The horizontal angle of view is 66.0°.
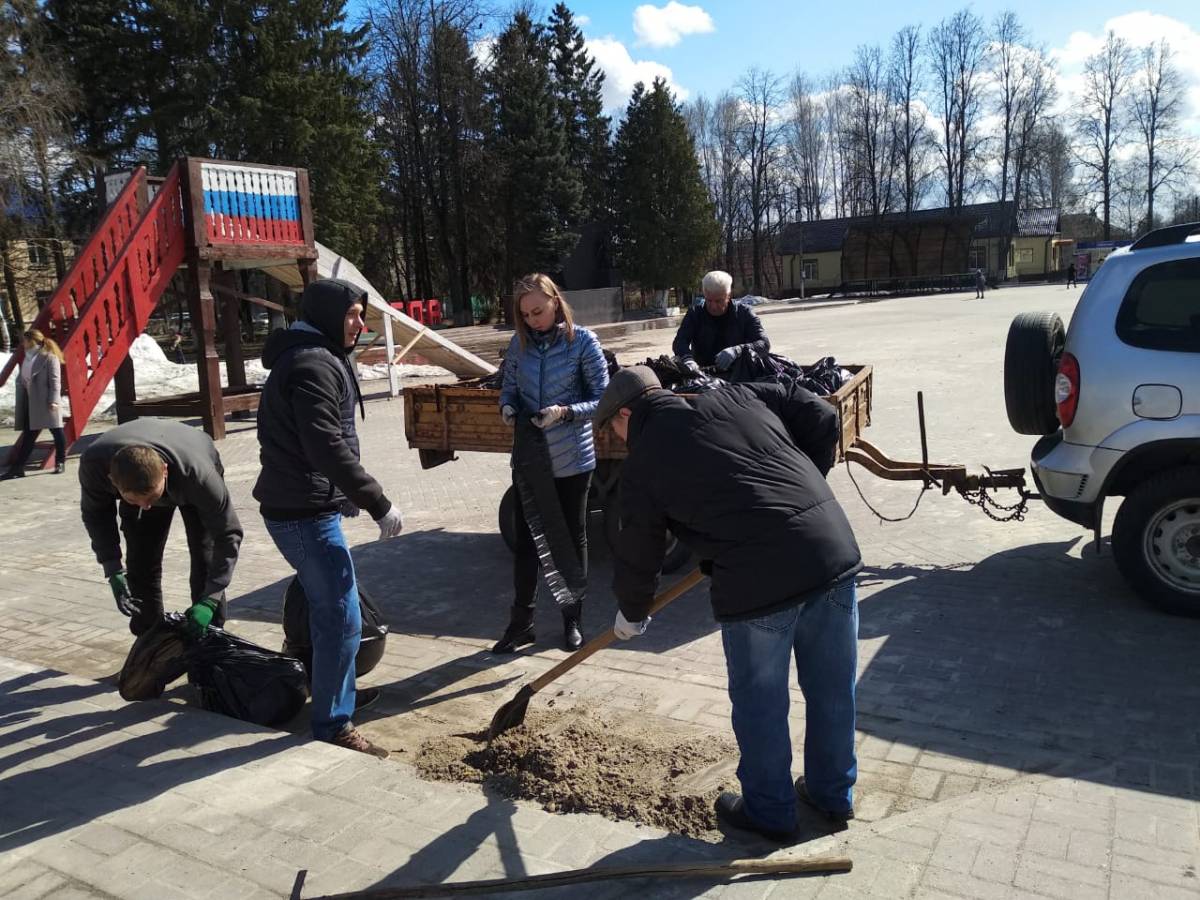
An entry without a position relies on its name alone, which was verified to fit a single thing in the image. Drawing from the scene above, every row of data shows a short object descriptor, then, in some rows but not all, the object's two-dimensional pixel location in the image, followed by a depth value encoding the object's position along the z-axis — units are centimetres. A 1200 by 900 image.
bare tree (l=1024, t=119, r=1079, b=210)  6800
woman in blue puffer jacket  466
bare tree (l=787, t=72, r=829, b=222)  7306
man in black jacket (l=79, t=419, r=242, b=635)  370
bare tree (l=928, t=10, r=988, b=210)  6688
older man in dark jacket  614
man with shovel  269
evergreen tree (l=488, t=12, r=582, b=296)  3875
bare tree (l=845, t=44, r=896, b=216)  6869
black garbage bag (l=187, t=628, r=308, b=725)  409
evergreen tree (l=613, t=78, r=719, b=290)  4619
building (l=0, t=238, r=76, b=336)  2464
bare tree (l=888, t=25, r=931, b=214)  6806
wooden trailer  592
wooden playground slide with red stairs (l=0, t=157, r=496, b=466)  1170
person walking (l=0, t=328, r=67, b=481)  1055
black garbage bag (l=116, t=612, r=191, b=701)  418
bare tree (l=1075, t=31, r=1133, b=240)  6881
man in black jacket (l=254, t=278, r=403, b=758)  340
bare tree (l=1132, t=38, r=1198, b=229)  6844
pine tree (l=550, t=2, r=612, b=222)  4688
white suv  470
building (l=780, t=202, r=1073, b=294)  5966
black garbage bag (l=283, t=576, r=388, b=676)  436
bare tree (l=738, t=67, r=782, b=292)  6650
